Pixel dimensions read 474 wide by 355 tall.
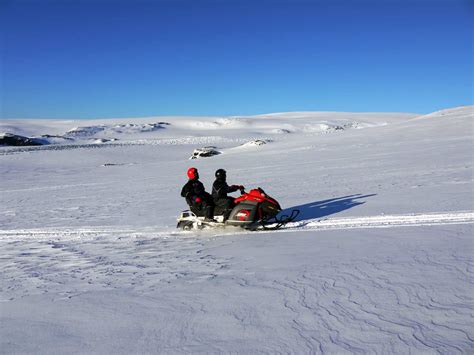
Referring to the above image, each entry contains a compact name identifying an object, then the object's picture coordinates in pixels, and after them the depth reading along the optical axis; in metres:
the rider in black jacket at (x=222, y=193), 8.34
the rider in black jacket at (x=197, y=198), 8.43
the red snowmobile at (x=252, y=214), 8.02
